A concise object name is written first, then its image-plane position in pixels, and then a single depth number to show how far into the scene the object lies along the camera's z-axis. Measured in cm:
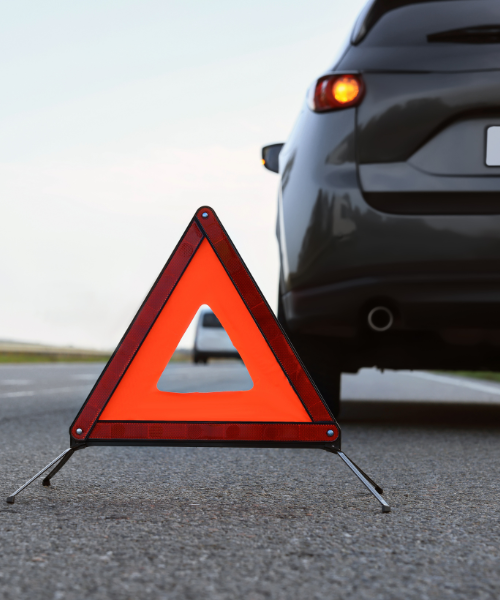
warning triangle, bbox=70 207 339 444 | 258
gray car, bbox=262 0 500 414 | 354
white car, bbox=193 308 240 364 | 2839
